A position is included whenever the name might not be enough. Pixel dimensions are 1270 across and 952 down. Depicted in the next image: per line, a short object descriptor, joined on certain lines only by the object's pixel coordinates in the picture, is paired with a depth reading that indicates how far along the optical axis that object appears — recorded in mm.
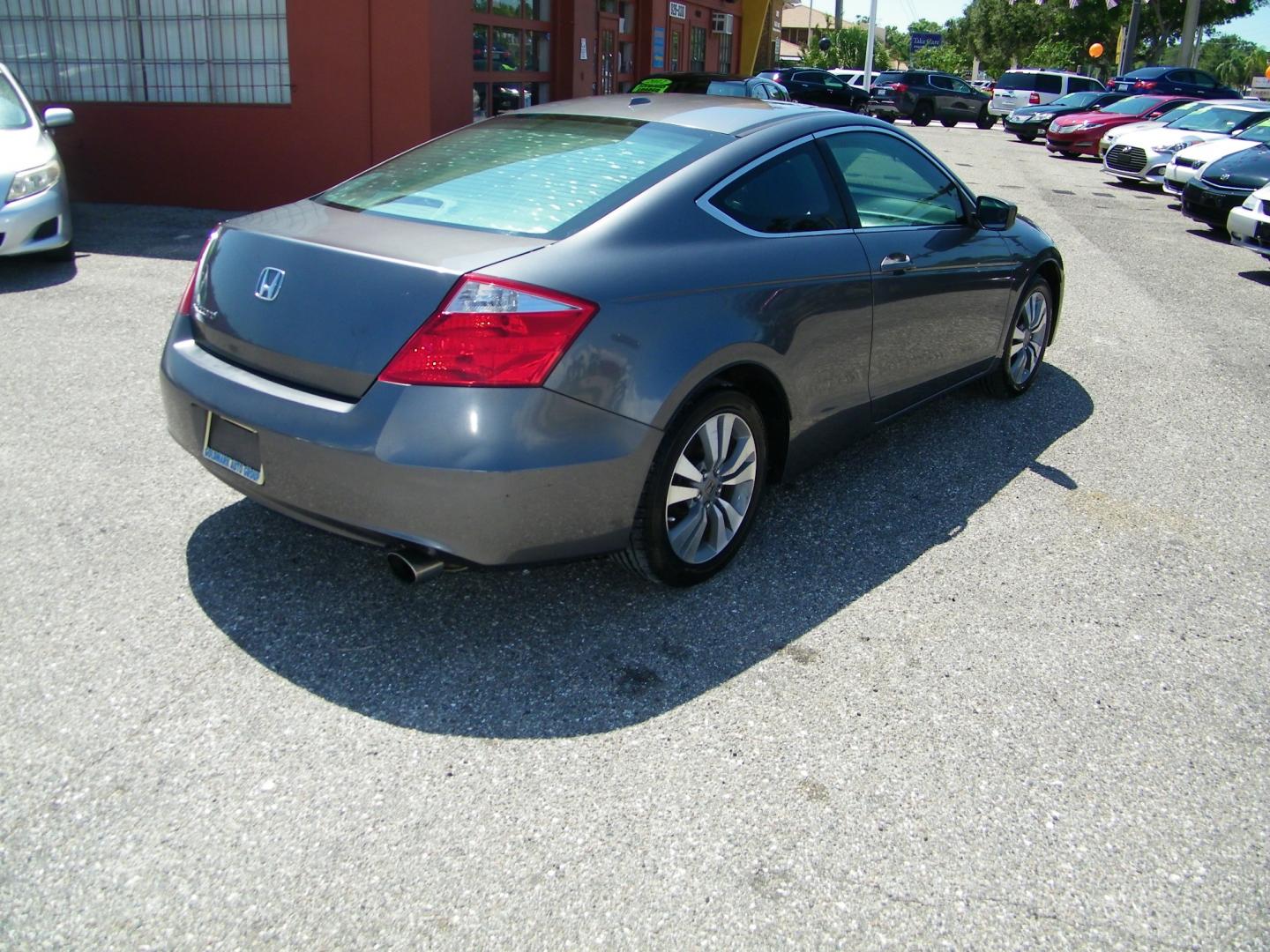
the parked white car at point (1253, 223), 10523
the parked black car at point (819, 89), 29000
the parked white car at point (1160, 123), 19141
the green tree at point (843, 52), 66500
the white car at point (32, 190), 7746
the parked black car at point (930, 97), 35031
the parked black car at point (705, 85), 13086
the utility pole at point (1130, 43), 44156
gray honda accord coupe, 2955
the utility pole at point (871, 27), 36844
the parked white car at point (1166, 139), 17688
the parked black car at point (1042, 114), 27047
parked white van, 35344
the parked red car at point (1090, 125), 22812
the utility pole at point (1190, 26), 43750
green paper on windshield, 13017
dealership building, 10680
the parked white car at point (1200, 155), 15125
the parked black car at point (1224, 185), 12461
